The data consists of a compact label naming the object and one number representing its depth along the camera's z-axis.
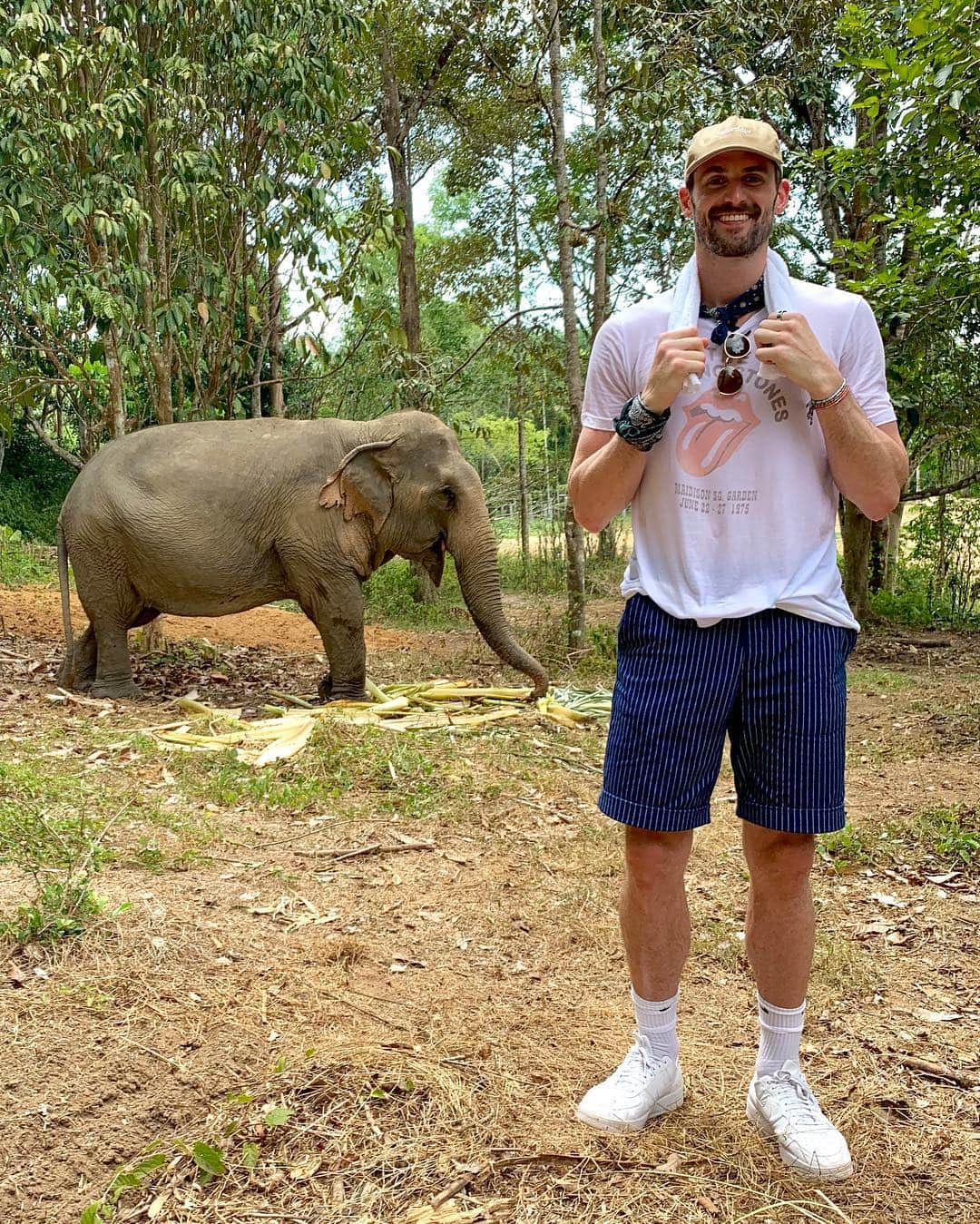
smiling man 2.30
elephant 7.59
